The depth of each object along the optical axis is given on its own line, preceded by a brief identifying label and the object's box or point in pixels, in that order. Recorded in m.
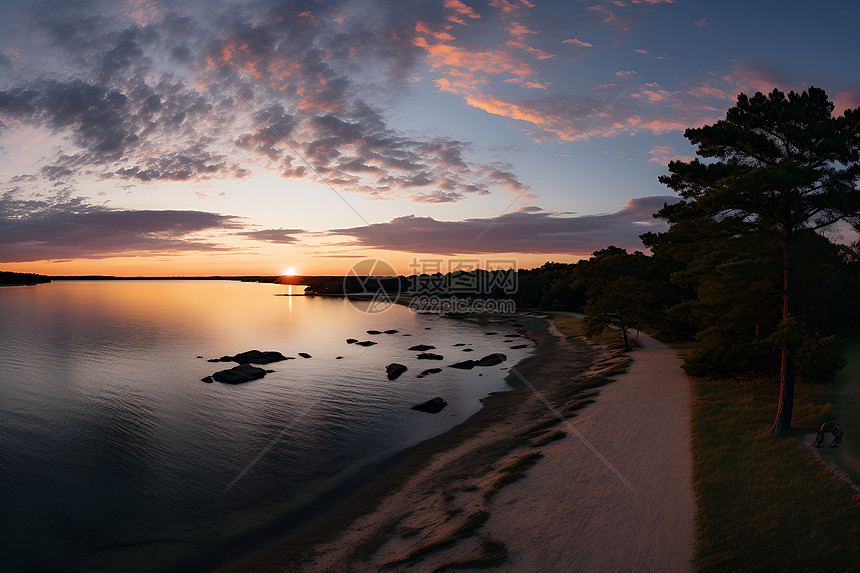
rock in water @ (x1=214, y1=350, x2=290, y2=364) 55.16
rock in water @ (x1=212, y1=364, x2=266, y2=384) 44.44
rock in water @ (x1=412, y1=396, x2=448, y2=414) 34.18
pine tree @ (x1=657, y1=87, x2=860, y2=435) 17.53
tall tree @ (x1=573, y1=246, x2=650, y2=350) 52.41
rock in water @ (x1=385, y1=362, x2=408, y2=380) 46.51
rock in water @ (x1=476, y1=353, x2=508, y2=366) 52.75
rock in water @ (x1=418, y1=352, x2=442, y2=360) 57.62
